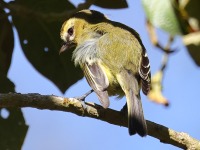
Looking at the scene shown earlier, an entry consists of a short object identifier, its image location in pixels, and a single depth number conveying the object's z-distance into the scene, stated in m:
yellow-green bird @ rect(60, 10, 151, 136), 6.30
